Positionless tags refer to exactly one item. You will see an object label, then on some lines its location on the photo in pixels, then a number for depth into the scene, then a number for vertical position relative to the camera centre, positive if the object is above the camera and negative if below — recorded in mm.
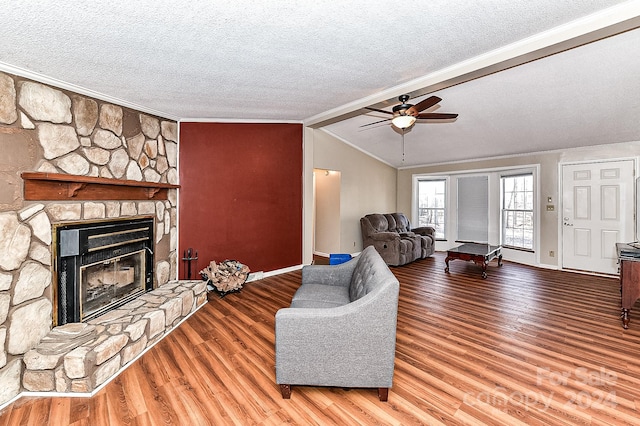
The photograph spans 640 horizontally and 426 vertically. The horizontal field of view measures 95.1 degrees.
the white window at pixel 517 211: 5992 +64
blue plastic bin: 4510 -692
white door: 4801 +25
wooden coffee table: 4895 -692
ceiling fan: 3394 +1219
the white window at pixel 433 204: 7500 +252
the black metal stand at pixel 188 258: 4094 -636
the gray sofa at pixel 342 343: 1805 -809
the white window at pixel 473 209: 6695 +115
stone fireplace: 2070 -279
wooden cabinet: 2906 -662
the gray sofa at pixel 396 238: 5719 -511
